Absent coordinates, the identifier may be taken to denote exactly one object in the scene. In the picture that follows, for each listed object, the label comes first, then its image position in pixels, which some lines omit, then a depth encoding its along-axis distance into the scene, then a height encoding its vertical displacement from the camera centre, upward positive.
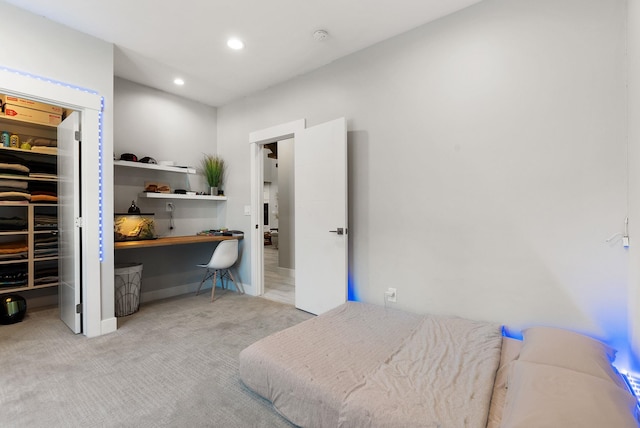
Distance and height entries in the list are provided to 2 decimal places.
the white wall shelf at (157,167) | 3.36 +0.60
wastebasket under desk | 3.16 -0.83
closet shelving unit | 3.27 -0.16
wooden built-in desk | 3.08 -0.33
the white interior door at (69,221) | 2.67 -0.07
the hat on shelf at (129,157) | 3.48 +0.70
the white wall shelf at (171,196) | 3.63 +0.24
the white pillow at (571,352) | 1.38 -0.74
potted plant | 4.35 +0.65
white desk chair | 3.74 -0.55
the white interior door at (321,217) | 2.89 -0.04
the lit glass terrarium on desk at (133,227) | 3.27 -0.15
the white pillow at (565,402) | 1.02 -0.73
